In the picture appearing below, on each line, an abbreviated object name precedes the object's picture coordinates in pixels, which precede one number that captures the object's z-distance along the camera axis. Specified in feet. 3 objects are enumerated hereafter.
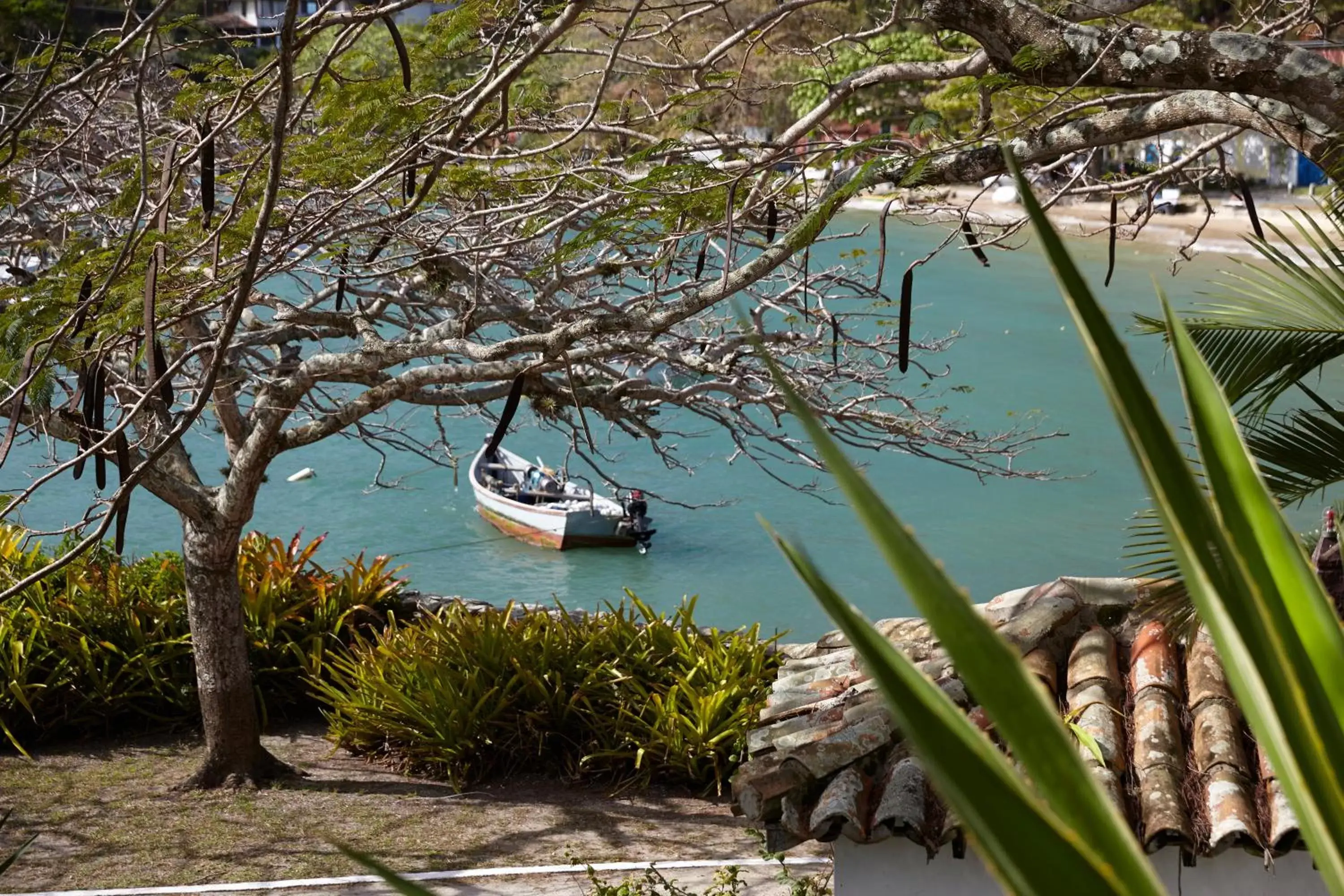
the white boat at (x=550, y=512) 127.75
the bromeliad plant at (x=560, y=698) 58.54
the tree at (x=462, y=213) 25.70
